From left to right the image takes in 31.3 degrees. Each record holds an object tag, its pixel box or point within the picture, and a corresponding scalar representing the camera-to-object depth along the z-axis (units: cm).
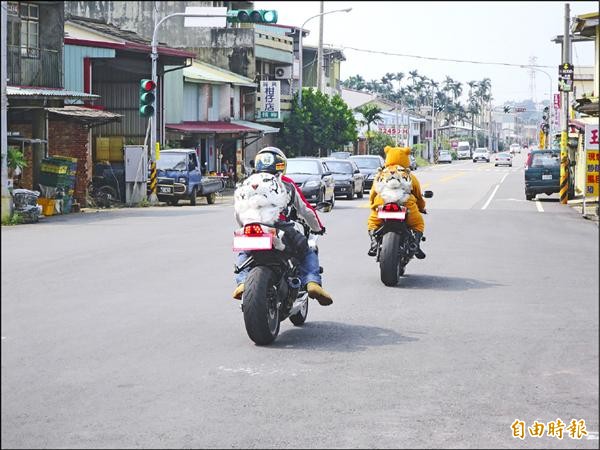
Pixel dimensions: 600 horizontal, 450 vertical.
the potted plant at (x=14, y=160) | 1620
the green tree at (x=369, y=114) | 9621
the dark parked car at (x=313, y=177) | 3175
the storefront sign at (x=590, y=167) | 2813
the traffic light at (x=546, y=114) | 8702
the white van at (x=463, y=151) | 13875
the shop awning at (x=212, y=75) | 5174
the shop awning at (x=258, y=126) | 5536
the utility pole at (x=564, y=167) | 3666
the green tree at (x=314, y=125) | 6281
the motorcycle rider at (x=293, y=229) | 893
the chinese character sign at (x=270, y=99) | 5925
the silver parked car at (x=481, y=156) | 11856
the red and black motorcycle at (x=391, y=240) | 1338
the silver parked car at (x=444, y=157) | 11894
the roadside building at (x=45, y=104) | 2556
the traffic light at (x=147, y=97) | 3192
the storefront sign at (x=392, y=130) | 10992
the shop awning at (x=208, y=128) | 4750
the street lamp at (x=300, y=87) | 5844
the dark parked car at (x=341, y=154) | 6497
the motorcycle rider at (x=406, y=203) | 1366
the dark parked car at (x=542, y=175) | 3916
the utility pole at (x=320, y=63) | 5561
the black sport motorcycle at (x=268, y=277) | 882
